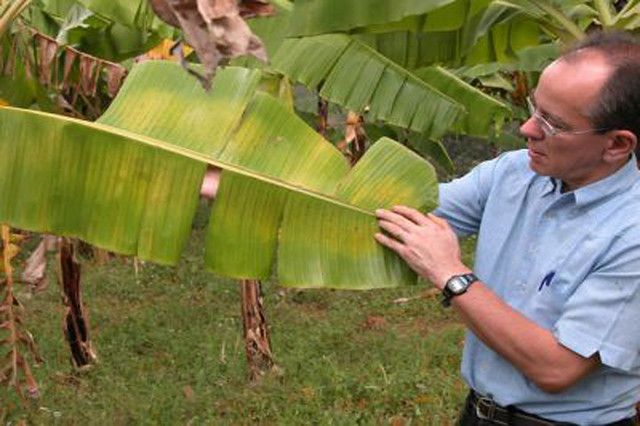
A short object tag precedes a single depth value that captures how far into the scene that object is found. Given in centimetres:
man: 163
